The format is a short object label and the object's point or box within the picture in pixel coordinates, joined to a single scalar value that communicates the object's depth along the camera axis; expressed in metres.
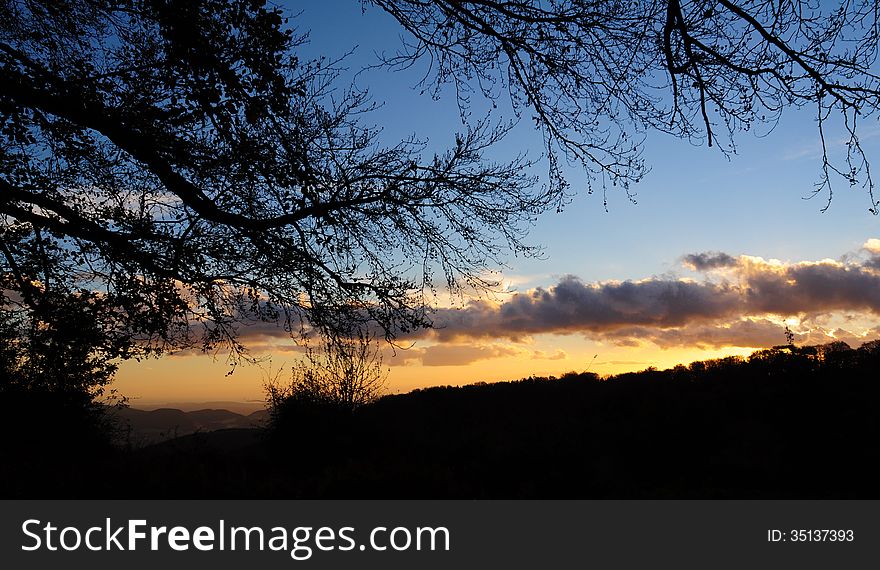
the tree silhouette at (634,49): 6.98
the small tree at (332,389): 12.02
